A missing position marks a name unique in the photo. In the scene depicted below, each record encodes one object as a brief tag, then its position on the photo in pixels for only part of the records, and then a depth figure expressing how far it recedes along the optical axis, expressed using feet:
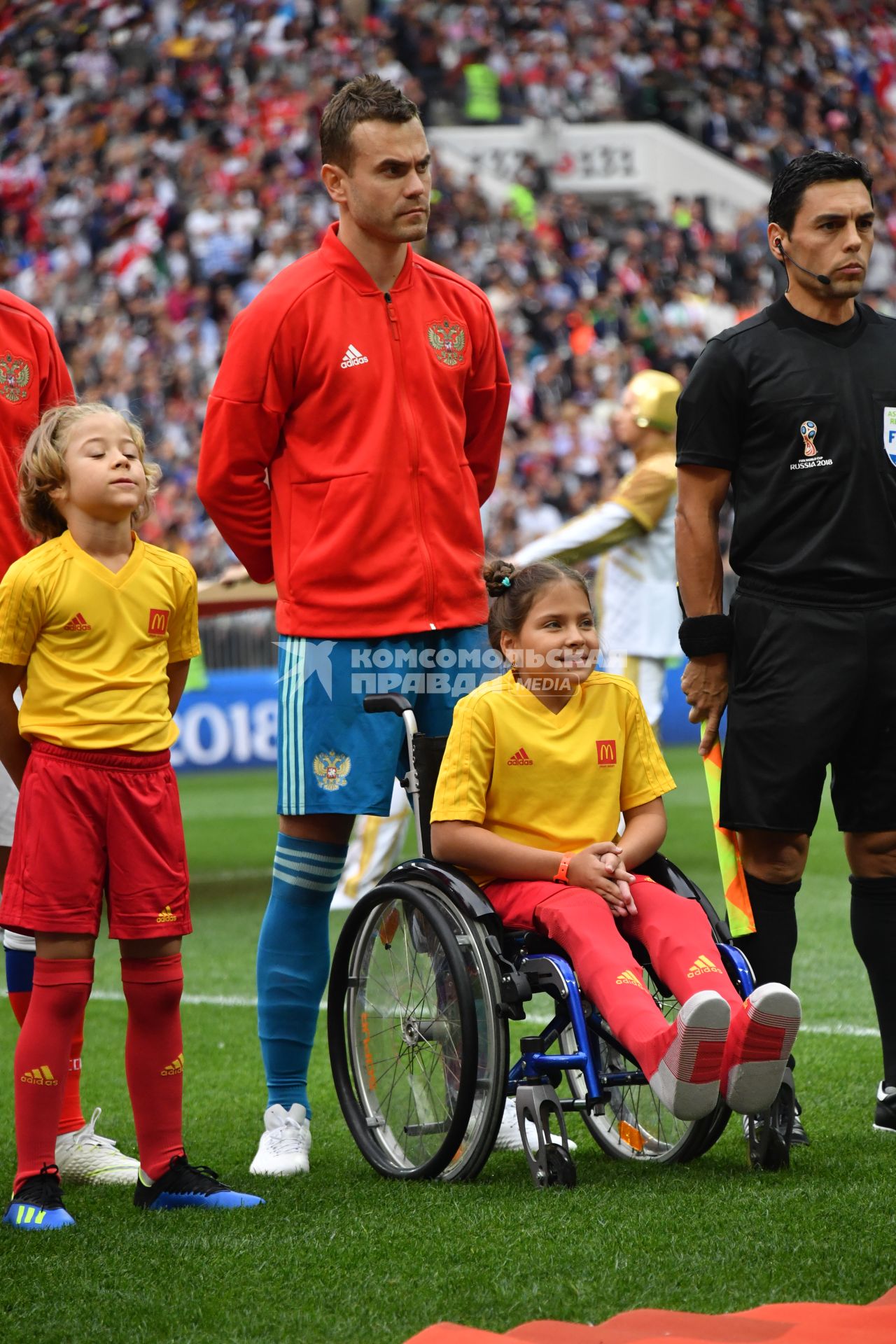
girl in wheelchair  23.09
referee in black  25.63
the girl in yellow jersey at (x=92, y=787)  23.21
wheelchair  23.29
